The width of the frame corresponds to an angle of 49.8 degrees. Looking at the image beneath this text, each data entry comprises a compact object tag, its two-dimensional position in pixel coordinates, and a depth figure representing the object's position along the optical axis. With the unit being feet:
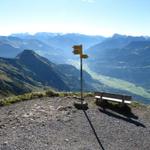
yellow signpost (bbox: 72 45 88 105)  41.55
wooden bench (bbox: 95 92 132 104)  44.92
